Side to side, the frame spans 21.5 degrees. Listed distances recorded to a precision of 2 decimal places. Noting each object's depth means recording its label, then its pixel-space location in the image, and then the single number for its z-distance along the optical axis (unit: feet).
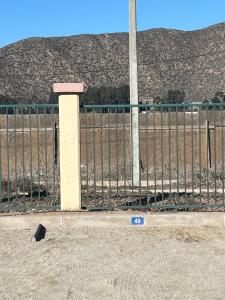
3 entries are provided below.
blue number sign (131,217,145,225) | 27.58
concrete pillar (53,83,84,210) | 28.58
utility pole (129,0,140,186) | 40.40
